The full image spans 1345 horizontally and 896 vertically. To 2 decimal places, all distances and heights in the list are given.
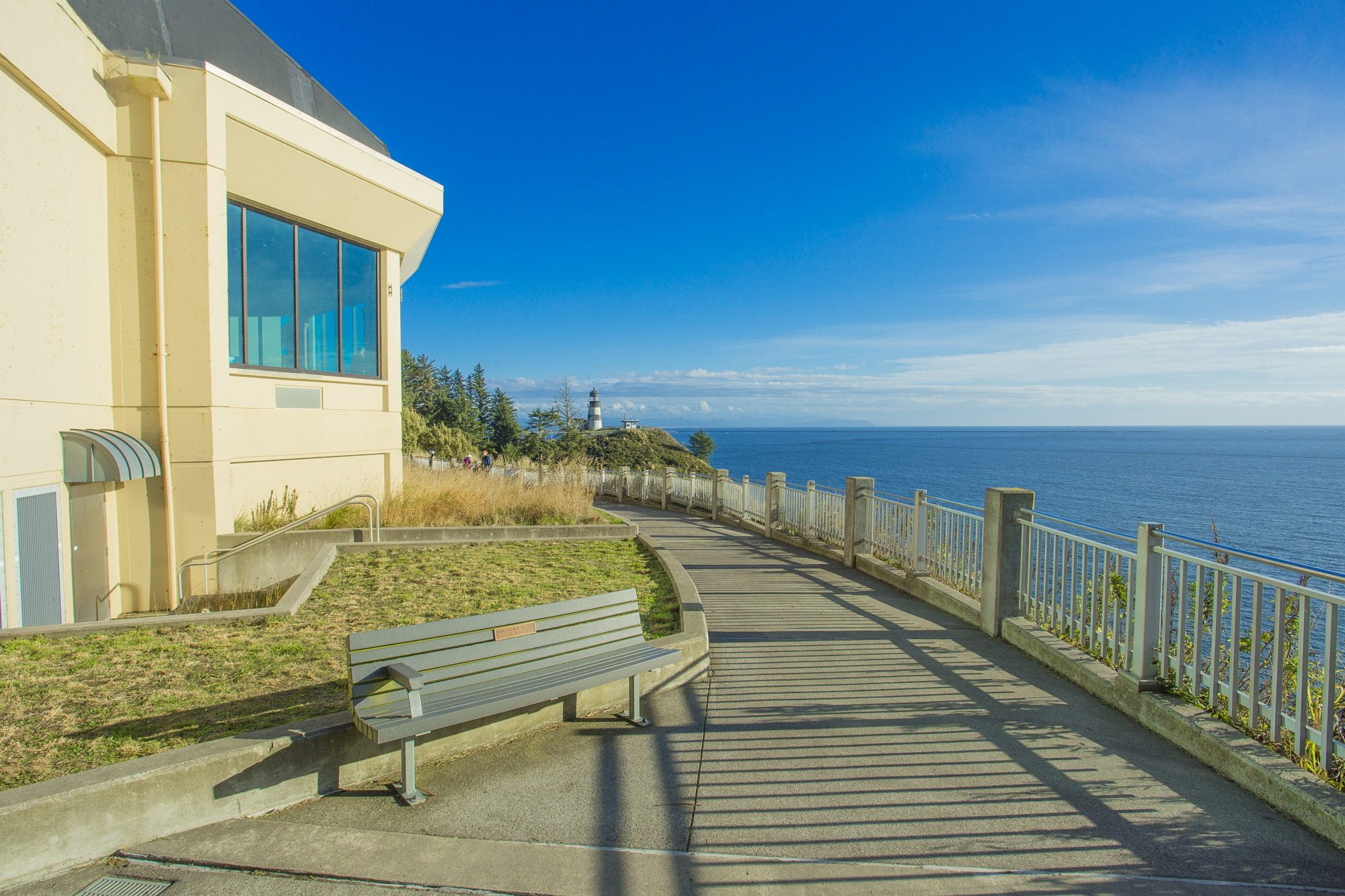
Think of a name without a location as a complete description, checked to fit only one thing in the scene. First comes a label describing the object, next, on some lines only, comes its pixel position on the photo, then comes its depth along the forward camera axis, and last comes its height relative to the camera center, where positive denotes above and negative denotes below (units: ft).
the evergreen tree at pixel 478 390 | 307.17 +13.04
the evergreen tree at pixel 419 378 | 258.57 +15.73
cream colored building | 26.35 +5.82
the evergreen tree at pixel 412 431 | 106.52 -1.63
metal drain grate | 10.80 -6.81
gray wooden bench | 13.55 -5.11
